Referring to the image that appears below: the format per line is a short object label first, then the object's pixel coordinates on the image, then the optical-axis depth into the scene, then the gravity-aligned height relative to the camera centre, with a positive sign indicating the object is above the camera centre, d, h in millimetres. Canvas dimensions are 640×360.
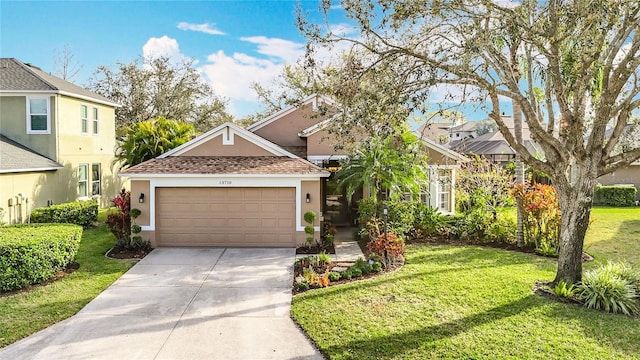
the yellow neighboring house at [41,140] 16656 +1790
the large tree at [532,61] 8211 +2439
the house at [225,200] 13875 -745
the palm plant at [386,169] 14008 +286
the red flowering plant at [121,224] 13752 -1486
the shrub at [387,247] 11500 -1939
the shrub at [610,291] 8258 -2348
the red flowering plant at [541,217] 13133 -1281
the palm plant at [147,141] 18016 +1619
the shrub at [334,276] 10258 -2424
